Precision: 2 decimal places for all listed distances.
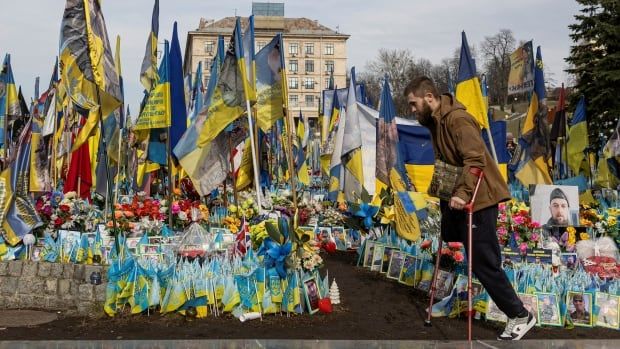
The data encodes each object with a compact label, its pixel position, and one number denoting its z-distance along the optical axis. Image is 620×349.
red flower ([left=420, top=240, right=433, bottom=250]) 8.50
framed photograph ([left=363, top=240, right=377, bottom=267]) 9.70
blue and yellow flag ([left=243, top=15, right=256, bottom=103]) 10.82
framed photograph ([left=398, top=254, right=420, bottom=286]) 8.47
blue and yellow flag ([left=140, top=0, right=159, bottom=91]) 11.42
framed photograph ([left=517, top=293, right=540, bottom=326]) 6.67
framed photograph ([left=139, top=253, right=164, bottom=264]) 7.69
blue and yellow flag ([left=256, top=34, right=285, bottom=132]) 11.62
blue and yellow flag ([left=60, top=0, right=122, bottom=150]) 8.68
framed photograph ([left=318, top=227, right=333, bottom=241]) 11.50
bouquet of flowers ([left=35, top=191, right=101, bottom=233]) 10.08
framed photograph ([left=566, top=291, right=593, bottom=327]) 6.70
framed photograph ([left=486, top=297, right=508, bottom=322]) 6.73
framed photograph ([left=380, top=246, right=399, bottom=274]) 9.23
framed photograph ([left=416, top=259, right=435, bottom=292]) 8.13
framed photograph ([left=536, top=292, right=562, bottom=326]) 6.66
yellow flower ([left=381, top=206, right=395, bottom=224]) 10.10
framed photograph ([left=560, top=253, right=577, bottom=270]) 7.89
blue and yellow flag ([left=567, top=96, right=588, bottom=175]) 18.83
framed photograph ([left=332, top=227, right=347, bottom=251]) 11.78
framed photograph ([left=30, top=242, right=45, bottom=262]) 8.59
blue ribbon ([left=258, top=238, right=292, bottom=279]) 7.12
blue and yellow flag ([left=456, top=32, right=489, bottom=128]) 11.34
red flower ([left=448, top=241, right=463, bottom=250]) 7.70
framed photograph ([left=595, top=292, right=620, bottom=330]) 6.67
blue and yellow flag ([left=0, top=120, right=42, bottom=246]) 8.91
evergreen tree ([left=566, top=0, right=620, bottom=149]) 32.06
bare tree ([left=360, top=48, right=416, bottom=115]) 82.50
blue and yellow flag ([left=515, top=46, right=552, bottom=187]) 14.73
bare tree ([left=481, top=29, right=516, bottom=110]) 72.56
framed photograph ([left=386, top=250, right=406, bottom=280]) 8.79
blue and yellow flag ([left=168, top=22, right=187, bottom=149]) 11.55
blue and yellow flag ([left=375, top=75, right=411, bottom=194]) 12.92
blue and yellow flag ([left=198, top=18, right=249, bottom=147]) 10.39
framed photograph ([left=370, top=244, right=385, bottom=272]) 9.38
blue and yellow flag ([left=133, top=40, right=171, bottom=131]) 10.89
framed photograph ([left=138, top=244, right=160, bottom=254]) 8.48
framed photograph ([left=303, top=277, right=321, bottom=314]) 7.20
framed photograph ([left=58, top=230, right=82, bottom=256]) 8.39
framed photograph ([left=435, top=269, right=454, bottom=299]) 7.45
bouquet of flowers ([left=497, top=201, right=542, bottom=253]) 8.72
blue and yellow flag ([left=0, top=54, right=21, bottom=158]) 19.23
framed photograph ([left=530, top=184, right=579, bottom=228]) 9.27
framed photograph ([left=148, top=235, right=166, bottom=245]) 9.03
